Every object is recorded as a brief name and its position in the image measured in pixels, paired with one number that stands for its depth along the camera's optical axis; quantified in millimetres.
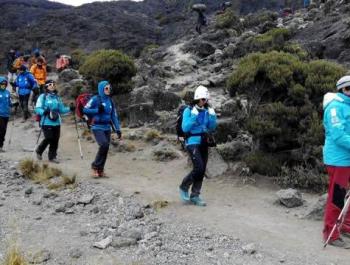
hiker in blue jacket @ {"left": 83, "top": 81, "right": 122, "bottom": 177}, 11227
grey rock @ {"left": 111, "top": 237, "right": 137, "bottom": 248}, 7421
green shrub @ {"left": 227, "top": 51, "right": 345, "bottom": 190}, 10641
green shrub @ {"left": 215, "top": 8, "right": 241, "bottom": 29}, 34234
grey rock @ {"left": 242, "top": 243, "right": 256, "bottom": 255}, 6934
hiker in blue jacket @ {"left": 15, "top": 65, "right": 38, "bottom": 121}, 18984
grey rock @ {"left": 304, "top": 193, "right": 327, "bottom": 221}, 8359
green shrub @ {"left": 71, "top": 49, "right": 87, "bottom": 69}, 35281
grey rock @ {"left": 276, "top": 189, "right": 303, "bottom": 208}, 9148
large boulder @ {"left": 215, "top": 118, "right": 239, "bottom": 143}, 13373
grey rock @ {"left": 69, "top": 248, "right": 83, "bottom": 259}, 7207
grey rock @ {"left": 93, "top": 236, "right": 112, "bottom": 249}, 7457
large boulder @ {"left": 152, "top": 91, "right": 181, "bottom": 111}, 19078
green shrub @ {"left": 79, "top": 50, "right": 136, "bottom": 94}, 20938
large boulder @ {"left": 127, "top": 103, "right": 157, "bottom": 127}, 18266
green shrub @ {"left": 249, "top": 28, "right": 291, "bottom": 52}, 22580
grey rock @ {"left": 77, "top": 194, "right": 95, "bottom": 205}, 9844
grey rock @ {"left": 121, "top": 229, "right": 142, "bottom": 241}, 7698
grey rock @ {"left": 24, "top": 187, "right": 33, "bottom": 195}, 10852
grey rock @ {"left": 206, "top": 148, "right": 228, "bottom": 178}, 11492
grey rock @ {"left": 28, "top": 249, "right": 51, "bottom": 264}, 6916
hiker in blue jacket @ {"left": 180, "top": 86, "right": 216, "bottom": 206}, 8961
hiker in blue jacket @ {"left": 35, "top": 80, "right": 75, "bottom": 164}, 12992
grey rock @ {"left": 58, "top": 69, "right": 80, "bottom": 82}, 27406
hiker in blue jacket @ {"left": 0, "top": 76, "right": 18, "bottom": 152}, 14633
